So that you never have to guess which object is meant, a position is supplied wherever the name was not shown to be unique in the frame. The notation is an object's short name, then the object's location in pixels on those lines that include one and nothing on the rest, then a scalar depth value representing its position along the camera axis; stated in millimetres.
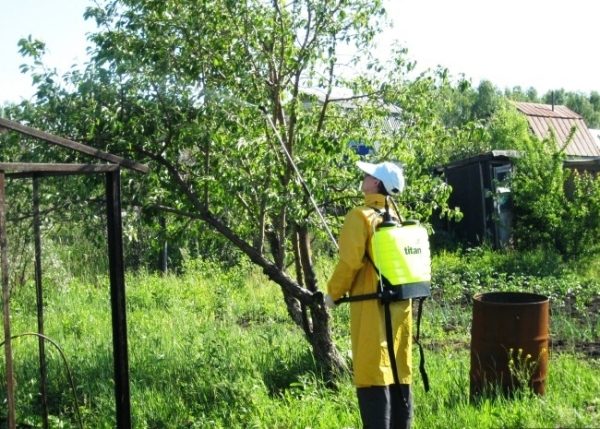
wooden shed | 15005
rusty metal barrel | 5176
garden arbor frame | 4957
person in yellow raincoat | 4262
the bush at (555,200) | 13328
